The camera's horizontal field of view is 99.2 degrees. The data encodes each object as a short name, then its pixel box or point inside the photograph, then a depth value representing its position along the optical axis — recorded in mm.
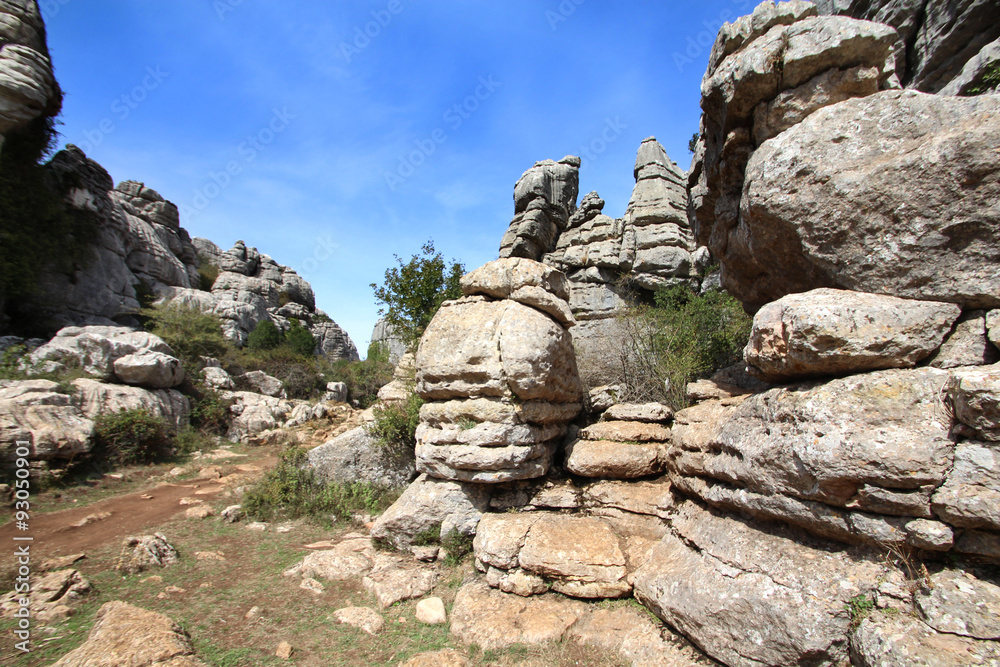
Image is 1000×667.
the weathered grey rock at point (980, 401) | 2838
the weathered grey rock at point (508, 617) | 4172
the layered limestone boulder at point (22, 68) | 14047
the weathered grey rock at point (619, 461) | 6004
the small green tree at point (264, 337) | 25822
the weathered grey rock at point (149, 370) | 11453
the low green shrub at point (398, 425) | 7874
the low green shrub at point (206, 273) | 32406
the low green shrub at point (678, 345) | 8125
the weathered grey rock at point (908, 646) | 2607
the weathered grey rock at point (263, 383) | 17375
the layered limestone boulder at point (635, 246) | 20406
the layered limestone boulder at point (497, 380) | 5922
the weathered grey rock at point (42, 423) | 8133
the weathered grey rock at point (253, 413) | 13531
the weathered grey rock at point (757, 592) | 3195
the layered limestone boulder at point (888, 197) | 3416
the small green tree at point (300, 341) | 27475
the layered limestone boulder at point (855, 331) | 3473
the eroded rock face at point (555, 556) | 4641
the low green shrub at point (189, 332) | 15930
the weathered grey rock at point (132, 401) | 10117
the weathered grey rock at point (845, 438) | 3107
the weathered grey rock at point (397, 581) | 5000
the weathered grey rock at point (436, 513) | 5926
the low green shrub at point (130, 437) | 9570
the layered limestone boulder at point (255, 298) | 26797
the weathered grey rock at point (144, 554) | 5207
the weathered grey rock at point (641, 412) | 6684
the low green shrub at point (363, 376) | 20281
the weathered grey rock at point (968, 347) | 3328
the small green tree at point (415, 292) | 16219
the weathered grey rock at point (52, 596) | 4164
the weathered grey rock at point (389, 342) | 29144
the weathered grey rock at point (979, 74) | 4246
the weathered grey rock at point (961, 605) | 2689
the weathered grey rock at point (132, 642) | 3254
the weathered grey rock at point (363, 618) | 4473
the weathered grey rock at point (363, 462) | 7887
